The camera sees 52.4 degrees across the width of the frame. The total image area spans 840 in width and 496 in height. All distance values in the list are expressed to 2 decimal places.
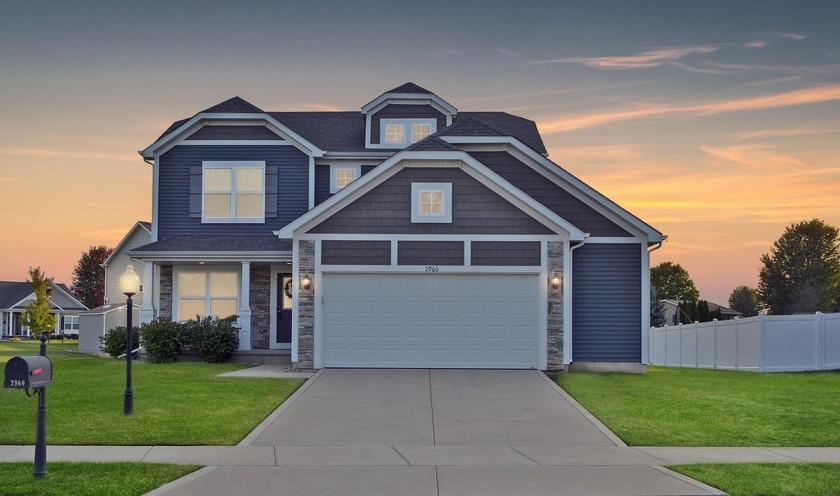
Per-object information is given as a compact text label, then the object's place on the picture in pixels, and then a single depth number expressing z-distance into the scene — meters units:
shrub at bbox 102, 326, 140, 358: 26.00
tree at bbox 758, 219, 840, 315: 76.62
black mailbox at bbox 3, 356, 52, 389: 9.85
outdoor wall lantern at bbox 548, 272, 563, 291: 20.83
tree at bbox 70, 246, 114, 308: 95.94
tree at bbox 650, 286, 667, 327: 59.75
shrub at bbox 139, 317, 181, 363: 23.52
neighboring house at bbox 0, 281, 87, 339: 76.62
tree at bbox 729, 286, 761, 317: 90.31
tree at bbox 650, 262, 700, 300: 118.94
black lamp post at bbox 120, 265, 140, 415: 14.28
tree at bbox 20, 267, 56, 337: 57.84
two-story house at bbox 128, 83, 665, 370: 20.92
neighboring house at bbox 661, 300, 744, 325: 80.53
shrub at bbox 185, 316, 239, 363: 23.59
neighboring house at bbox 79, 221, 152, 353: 35.34
